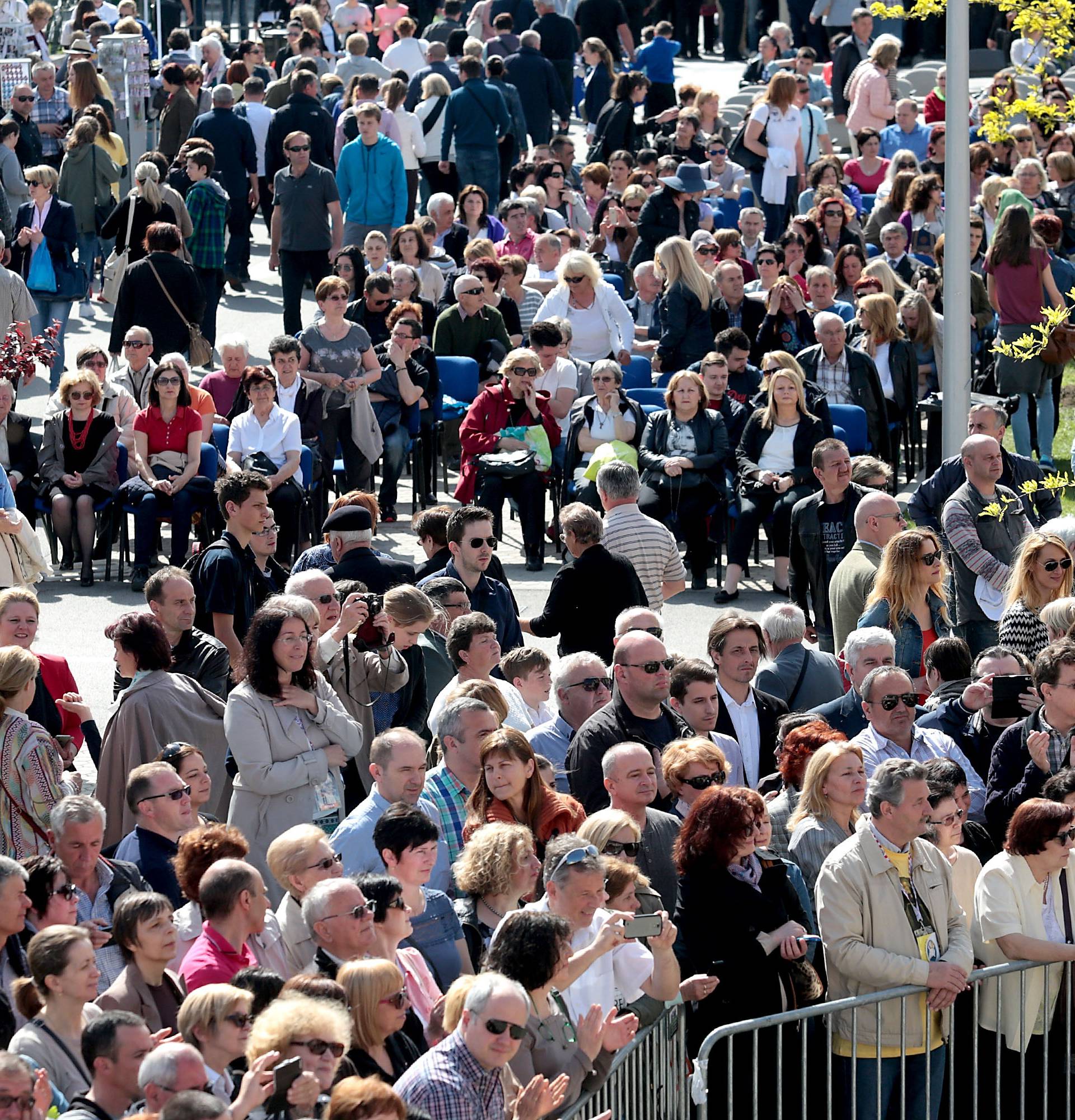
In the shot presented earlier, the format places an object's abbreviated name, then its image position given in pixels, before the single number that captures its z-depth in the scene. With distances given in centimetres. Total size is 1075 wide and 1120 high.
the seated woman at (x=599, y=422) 2916
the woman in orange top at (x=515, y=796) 1529
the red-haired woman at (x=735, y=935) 1437
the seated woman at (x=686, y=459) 2878
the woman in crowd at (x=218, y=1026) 1167
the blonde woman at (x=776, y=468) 2828
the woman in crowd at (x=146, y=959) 1280
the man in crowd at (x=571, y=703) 1797
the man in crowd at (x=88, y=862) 1460
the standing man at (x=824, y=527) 2453
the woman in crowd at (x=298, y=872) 1370
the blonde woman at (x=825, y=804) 1558
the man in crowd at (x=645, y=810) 1519
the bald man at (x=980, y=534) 2298
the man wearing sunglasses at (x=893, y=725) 1744
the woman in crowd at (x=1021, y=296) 3319
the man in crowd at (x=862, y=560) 2220
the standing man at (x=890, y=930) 1459
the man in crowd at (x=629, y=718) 1702
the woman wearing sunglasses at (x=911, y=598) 2075
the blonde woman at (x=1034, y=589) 2045
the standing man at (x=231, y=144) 4125
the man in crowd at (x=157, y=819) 1509
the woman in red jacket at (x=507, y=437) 2920
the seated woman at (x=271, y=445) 2784
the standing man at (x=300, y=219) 3619
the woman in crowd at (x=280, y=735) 1642
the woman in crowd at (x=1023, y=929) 1531
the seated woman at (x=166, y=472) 2800
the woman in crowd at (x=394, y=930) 1327
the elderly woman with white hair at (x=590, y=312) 3266
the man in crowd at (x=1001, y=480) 2405
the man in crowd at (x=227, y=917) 1321
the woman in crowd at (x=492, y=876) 1405
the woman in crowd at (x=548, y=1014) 1243
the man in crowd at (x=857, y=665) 1858
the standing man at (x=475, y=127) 4247
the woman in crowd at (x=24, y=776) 1612
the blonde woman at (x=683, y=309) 3287
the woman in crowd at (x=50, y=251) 3562
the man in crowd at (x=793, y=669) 1975
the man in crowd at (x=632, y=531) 2309
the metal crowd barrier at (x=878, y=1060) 1396
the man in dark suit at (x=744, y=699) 1828
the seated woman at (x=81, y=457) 2845
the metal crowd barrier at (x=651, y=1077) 1313
